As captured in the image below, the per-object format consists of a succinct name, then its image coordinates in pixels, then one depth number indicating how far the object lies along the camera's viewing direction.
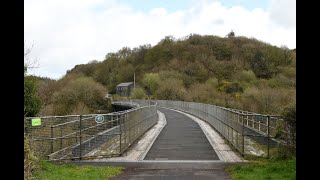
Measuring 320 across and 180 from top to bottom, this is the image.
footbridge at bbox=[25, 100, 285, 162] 10.74
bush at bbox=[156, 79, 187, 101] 62.13
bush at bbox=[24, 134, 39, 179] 7.10
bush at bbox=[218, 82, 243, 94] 55.59
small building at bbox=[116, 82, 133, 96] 93.89
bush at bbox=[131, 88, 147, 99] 76.23
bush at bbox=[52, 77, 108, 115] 30.77
